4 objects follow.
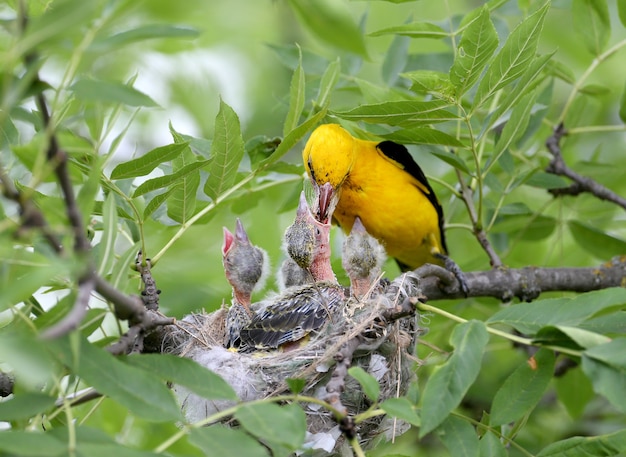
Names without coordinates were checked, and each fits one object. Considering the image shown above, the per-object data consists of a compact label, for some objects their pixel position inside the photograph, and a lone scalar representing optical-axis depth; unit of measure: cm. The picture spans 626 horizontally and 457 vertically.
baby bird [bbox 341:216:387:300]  686
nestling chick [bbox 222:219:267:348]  753
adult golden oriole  841
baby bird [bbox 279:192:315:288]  747
